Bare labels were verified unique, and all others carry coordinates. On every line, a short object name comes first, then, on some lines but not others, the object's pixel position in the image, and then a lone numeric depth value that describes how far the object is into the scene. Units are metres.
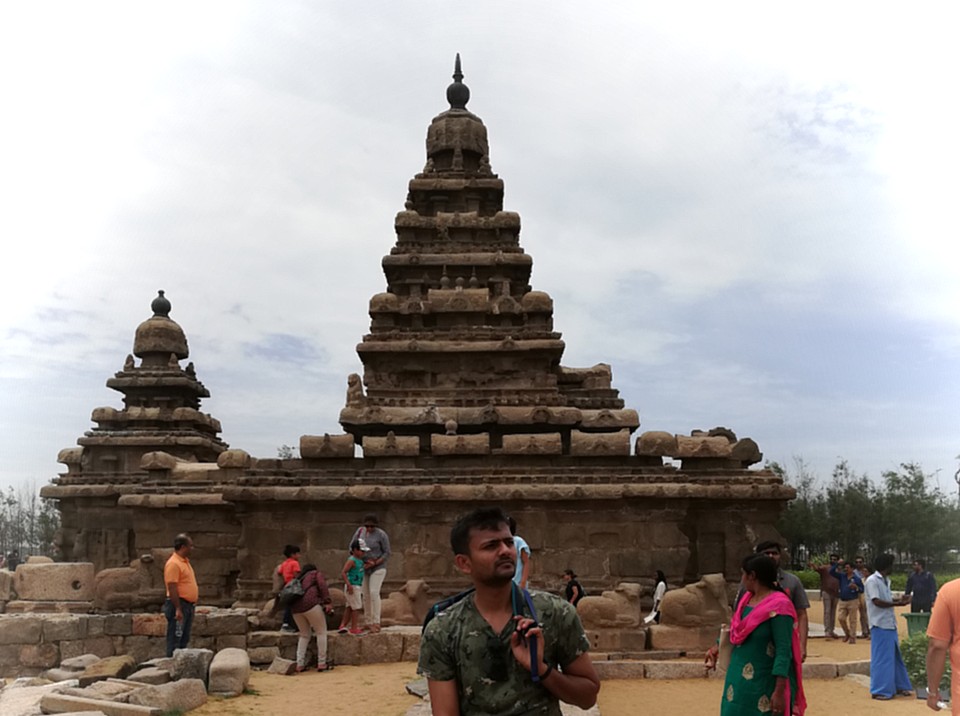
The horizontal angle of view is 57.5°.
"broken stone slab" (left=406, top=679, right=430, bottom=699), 9.81
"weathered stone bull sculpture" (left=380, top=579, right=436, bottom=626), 13.74
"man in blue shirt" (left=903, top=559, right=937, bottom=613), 14.85
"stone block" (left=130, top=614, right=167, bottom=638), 13.75
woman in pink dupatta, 5.24
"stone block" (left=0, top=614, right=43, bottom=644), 13.49
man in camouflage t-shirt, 3.28
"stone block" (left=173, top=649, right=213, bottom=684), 10.17
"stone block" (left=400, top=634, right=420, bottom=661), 12.59
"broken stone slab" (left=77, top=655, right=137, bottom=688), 10.64
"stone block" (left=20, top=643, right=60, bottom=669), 13.43
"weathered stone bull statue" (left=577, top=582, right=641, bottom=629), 12.41
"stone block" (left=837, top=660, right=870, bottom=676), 11.24
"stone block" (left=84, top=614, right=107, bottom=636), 13.60
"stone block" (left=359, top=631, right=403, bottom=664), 12.44
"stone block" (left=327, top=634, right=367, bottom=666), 12.33
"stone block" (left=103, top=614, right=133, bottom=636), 13.69
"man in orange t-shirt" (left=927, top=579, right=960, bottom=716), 5.20
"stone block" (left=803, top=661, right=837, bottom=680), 11.09
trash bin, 12.73
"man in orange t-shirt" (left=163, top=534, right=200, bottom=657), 11.41
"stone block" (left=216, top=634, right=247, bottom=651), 12.96
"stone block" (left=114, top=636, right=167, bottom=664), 13.62
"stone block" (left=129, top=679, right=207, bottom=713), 9.22
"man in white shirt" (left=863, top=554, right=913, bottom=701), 9.73
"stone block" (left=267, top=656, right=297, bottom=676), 11.76
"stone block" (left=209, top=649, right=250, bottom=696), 10.20
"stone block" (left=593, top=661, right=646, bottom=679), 11.19
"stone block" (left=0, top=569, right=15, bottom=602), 18.06
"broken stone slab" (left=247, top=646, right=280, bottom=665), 12.63
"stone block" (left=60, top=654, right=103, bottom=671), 12.23
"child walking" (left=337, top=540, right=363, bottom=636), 12.52
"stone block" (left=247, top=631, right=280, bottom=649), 12.82
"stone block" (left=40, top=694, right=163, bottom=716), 8.84
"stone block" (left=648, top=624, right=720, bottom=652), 12.23
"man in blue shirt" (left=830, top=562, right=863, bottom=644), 15.79
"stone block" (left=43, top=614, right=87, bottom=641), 13.47
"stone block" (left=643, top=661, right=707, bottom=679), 11.16
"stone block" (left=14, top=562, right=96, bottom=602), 16.88
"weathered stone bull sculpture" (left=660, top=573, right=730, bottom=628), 12.23
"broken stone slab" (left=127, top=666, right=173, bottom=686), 10.09
